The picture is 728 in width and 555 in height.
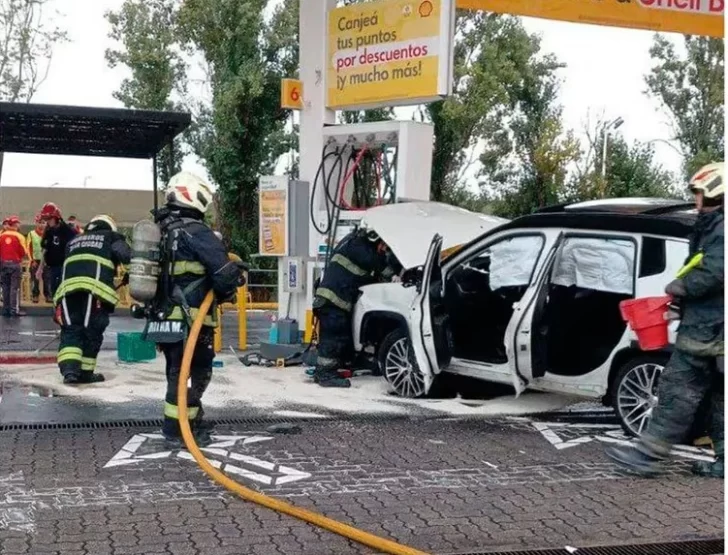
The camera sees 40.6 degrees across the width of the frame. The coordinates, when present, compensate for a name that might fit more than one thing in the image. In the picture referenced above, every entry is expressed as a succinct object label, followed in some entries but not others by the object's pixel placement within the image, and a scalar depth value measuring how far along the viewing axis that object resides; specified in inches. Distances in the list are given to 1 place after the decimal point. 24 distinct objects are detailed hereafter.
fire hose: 186.4
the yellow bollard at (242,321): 482.3
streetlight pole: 1244.6
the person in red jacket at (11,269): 656.4
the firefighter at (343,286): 373.4
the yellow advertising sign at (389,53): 407.8
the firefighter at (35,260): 732.4
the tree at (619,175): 1216.8
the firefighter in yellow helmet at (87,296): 364.5
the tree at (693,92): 1421.0
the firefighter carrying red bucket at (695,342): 235.1
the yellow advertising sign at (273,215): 464.8
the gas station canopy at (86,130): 390.3
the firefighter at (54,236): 594.9
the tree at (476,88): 1072.8
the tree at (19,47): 1208.8
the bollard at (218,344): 474.8
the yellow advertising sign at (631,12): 453.1
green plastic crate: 425.1
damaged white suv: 284.8
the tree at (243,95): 1011.9
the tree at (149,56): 1082.7
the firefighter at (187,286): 267.9
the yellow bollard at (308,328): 451.2
